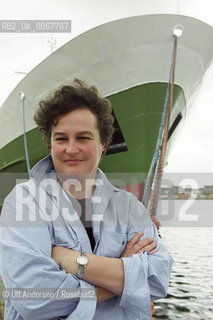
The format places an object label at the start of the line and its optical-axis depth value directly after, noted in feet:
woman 4.51
